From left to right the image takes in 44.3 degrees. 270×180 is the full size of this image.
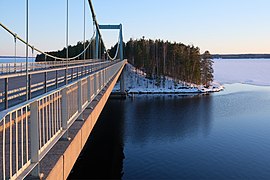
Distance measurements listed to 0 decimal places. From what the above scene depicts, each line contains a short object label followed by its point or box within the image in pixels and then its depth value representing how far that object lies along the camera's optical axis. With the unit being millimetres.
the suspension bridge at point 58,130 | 3039
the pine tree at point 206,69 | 67375
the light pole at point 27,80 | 5469
